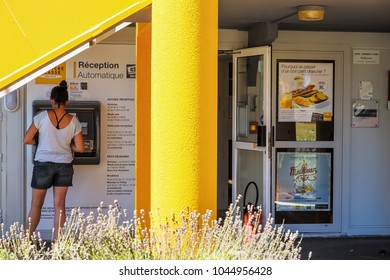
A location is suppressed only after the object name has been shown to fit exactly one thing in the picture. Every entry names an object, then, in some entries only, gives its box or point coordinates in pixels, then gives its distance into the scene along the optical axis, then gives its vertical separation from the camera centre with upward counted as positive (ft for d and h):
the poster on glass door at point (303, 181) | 45.84 -3.11
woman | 38.62 -1.45
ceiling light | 37.95 +3.16
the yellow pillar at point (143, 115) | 31.68 -0.30
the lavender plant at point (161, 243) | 23.52 -2.97
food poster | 45.42 +0.65
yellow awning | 28.57 +2.02
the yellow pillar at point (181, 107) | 25.82 -0.05
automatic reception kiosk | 42.50 -0.64
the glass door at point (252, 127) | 43.75 -0.89
